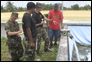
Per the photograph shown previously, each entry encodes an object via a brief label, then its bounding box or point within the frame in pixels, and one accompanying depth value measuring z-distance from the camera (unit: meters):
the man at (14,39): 1.69
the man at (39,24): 1.96
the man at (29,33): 1.40
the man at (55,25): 2.41
